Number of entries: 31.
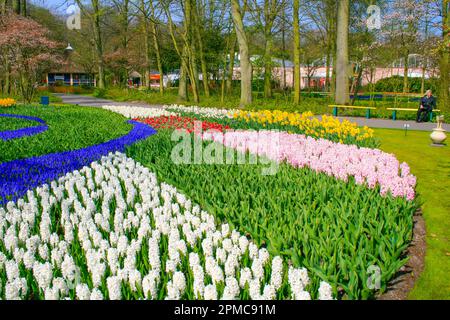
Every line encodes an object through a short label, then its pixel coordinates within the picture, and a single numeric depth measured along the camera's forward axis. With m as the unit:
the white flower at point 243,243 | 3.50
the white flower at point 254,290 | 2.77
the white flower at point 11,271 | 2.99
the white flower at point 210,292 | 2.70
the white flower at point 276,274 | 2.96
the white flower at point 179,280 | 2.86
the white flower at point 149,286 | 2.81
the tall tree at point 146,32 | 27.09
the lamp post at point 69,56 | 58.59
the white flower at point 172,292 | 2.74
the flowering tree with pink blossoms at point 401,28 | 23.47
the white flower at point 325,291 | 2.69
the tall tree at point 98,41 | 34.72
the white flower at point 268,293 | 2.74
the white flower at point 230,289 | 2.71
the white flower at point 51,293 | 2.70
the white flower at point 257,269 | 3.06
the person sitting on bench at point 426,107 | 16.19
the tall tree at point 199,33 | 26.08
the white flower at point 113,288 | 2.74
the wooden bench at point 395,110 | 17.58
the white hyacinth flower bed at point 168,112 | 13.52
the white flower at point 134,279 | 2.90
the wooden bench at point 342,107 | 18.36
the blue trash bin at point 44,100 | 24.06
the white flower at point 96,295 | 2.63
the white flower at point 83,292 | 2.67
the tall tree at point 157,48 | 26.06
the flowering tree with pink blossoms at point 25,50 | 21.42
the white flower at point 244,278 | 2.93
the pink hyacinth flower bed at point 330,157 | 5.35
